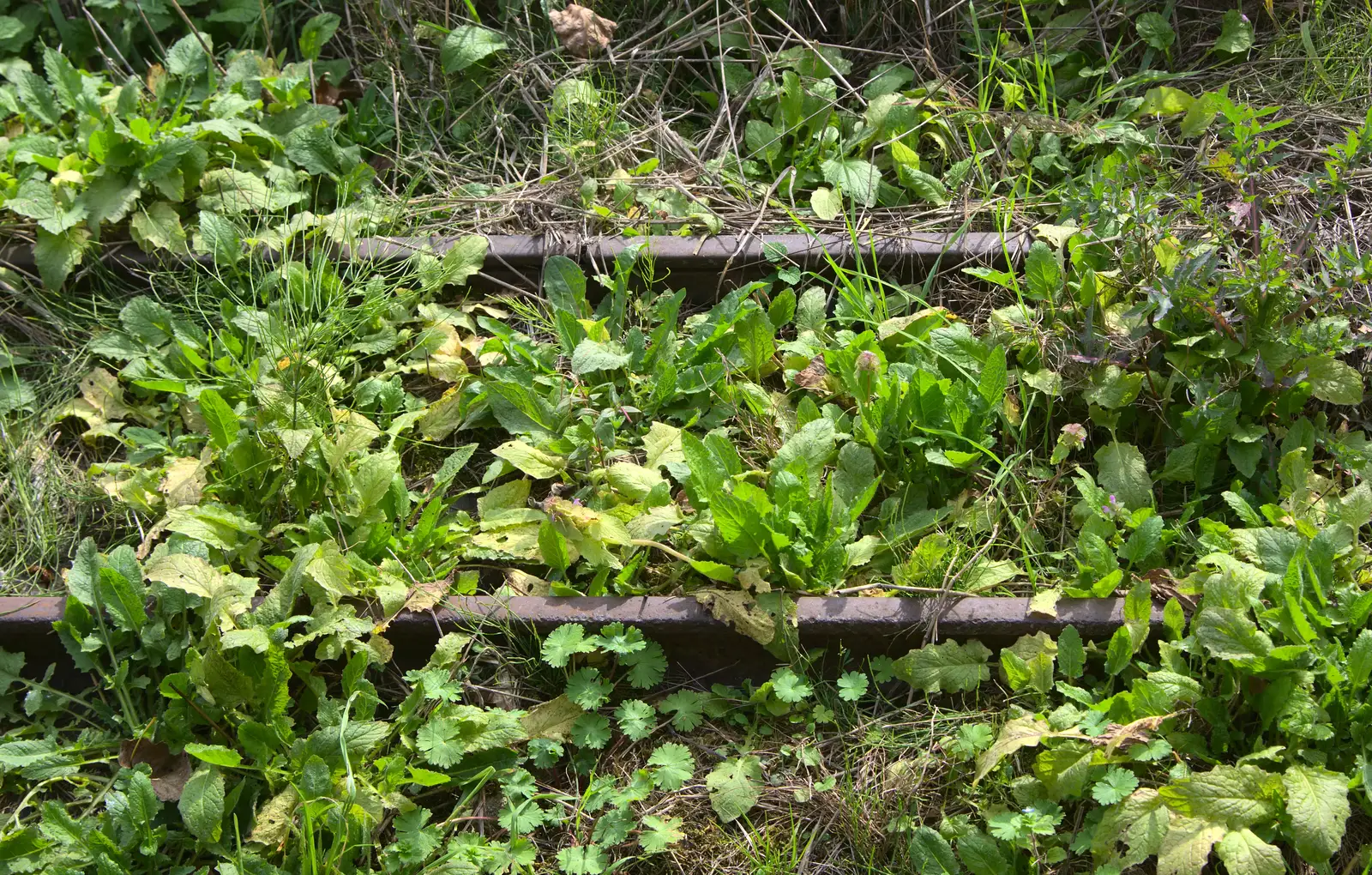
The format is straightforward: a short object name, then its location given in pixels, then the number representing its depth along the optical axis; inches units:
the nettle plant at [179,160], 130.3
